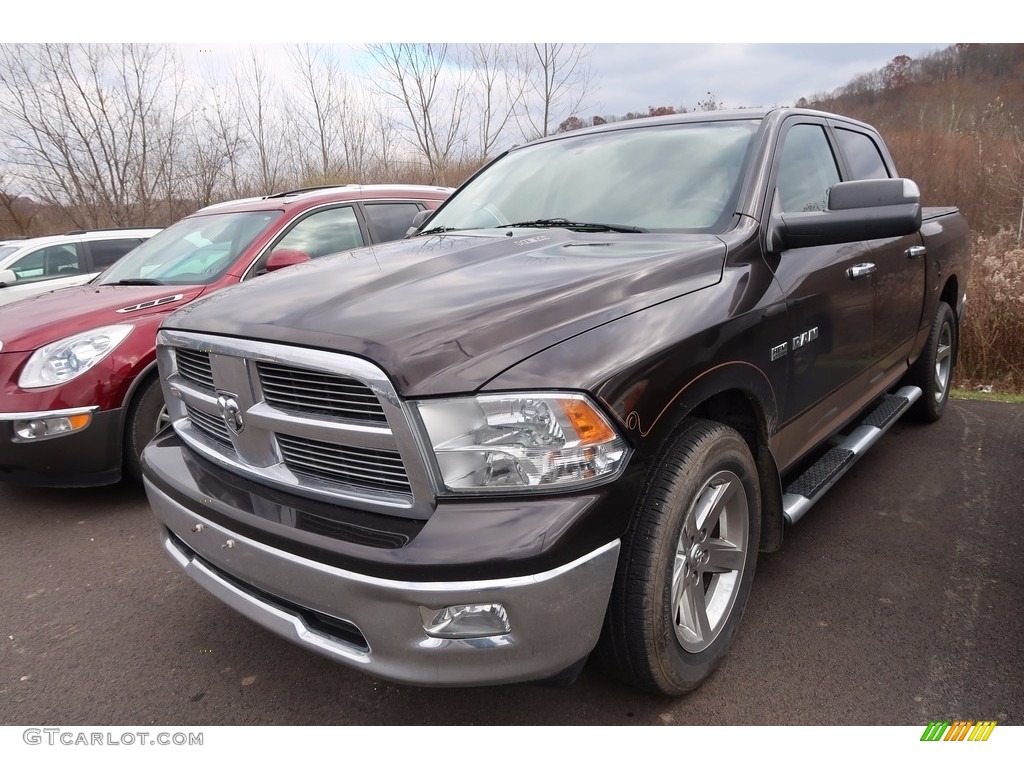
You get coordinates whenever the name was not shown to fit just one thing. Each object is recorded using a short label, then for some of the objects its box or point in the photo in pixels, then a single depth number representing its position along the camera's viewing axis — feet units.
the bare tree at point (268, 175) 59.06
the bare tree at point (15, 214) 59.98
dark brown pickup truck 5.30
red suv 11.20
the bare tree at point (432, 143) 52.85
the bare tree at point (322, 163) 56.85
